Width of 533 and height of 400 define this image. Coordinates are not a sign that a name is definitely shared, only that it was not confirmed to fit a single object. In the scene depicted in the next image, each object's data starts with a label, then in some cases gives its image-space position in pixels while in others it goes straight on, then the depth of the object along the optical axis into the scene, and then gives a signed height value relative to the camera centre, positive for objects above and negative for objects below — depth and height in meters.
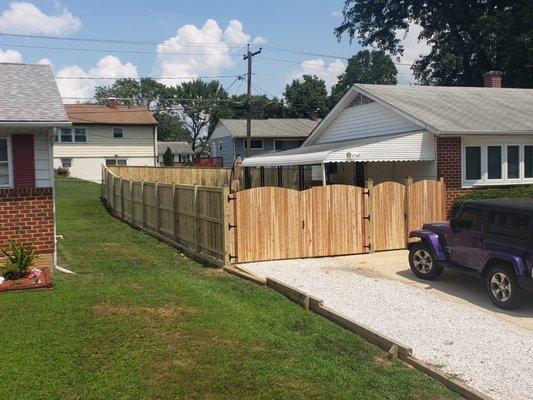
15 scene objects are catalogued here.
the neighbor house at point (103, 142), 44.06 +2.66
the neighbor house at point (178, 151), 76.56 +3.20
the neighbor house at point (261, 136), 48.00 +3.23
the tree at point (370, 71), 95.31 +18.04
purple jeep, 8.05 -1.24
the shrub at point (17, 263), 9.02 -1.48
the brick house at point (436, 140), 15.06 +0.90
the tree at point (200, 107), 92.09 +11.39
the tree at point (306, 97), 80.31 +11.21
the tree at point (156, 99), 101.88 +14.24
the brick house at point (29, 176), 10.12 -0.01
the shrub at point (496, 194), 14.46 -0.63
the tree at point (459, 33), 33.25 +9.61
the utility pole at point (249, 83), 34.25 +5.76
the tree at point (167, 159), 51.69 +1.42
